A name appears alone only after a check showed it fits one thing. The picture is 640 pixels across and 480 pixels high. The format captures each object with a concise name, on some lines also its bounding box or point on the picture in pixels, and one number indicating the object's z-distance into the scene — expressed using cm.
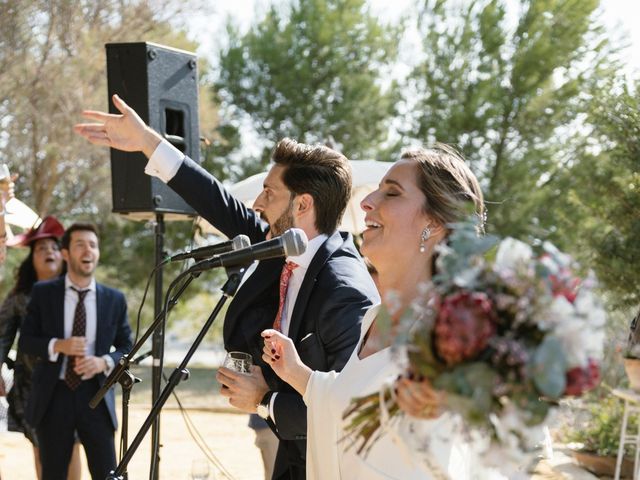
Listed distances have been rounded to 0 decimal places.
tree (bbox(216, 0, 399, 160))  2106
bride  225
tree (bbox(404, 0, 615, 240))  1878
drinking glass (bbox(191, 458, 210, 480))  387
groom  301
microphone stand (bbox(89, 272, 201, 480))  295
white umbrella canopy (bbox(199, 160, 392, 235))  757
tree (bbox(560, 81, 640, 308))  634
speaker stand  292
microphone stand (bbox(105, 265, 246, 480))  271
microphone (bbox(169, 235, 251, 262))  279
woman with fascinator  606
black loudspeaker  524
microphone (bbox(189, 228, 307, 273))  263
